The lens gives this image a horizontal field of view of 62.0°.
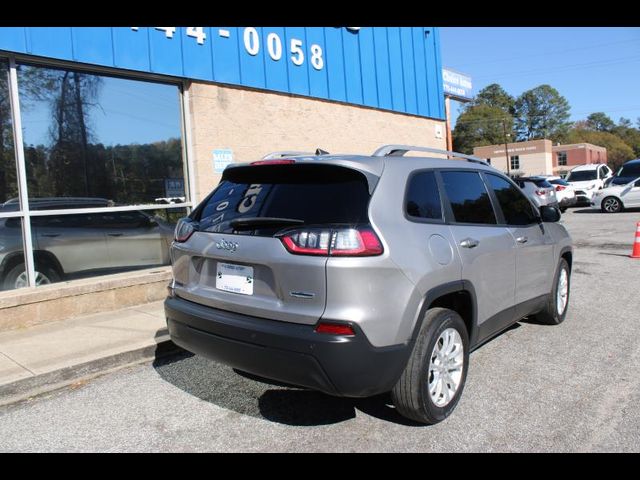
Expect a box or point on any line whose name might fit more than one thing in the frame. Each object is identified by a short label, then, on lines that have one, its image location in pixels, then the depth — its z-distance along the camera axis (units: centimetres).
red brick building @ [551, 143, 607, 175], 8494
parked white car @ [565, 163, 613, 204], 2355
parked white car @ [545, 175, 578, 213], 2295
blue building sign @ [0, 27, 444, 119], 679
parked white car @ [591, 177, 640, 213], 1975
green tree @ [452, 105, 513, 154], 10142
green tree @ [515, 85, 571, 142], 12621
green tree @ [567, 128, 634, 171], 11038
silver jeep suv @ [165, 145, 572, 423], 294
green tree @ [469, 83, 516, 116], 12438
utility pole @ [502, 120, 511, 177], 7425
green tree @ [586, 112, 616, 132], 15525
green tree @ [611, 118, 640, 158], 13112
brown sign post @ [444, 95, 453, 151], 1427
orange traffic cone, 979
